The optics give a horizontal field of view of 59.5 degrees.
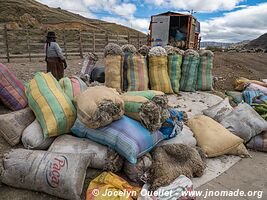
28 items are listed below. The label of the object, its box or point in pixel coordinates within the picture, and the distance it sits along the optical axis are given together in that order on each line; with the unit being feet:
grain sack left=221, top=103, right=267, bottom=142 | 8.91
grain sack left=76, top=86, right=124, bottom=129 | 6.15
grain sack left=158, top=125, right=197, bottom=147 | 7.57
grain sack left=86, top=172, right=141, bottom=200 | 5.46
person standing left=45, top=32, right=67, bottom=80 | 14.59
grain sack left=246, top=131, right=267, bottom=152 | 8.93
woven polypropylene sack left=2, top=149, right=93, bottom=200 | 5.41
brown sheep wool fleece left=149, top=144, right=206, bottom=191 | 6.13
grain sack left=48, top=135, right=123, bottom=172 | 6.40
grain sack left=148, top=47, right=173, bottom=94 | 12.39
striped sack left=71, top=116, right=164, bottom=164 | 6.25
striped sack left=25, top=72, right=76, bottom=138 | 6.86
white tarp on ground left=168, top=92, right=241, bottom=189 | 7.10
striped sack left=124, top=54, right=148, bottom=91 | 11.87
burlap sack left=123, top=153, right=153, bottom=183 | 6.37
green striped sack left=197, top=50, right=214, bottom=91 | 13.88
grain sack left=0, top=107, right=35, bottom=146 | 7.19
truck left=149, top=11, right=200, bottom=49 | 33.32
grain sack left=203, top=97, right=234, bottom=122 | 10.05
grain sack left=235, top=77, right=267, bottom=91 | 15.98
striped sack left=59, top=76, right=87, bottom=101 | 8.48
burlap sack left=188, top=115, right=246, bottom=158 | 7.89
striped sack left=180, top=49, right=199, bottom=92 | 13.34
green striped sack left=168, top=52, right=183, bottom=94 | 12.97
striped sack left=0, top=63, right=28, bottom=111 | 8.44
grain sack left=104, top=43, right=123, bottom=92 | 11.27
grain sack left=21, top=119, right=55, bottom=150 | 6.79
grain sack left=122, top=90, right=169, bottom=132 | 6.77
